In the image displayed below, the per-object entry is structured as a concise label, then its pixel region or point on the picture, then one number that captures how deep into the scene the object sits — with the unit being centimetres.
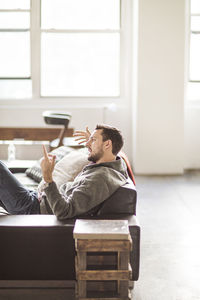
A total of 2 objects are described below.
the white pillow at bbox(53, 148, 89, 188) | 337
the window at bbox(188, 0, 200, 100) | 675
